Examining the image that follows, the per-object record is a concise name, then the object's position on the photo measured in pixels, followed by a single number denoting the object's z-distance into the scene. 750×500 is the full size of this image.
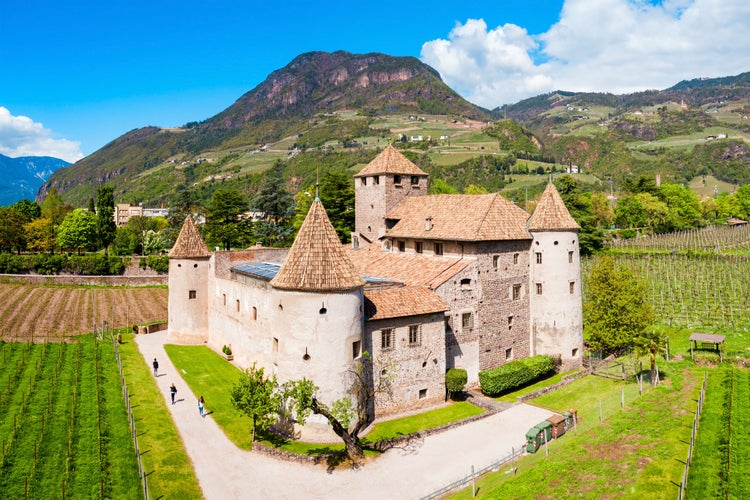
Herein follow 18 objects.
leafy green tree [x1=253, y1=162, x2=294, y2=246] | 85.50
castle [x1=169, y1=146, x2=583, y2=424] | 27.38
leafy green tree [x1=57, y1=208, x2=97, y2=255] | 98.31
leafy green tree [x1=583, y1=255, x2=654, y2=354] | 35.97
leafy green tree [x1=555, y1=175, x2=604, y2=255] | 84.81
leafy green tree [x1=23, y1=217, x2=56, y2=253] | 100.19
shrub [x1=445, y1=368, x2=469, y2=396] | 32.78
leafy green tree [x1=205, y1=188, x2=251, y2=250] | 82.62
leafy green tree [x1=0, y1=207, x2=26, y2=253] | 94.19
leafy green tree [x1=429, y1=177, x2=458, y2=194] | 114.50
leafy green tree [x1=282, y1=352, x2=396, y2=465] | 24.88
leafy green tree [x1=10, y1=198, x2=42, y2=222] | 116.63
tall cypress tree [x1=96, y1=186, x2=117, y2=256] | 104.12
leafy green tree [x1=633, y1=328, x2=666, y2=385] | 32.88
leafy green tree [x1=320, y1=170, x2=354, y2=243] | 68.50
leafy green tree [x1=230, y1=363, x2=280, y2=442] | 26.00
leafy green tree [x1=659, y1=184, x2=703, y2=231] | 130.65
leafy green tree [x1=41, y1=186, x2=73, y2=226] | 117.44
